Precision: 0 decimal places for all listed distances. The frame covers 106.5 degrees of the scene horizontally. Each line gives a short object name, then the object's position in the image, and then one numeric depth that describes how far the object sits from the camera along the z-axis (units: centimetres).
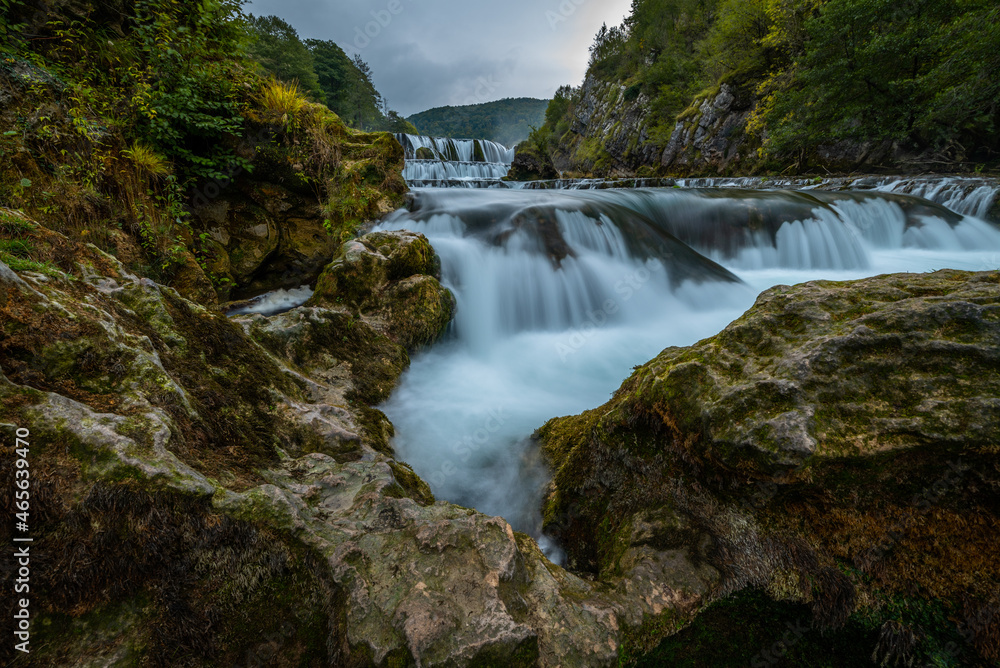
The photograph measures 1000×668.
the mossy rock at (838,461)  135
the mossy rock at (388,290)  470
